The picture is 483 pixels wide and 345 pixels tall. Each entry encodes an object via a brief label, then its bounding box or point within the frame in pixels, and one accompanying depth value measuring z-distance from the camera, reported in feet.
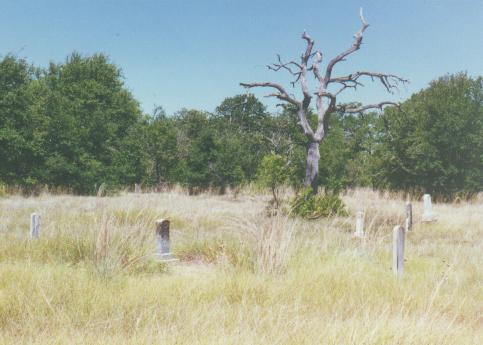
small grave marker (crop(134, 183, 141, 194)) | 86.22
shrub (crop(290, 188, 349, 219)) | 50.01
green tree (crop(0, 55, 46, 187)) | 67.41
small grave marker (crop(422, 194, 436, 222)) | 48.52
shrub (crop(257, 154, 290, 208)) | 67.56
